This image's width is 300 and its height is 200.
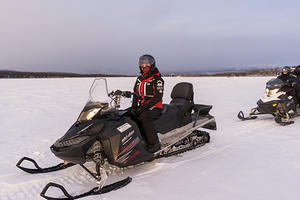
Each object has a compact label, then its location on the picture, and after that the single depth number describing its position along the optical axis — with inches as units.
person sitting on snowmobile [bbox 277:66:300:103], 296.2
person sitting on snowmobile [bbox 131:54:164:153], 162.2
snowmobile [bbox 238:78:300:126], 278.2
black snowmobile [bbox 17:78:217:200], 133.0
